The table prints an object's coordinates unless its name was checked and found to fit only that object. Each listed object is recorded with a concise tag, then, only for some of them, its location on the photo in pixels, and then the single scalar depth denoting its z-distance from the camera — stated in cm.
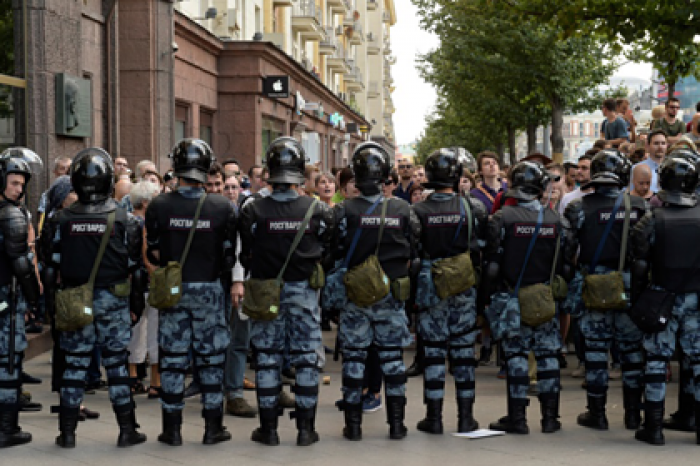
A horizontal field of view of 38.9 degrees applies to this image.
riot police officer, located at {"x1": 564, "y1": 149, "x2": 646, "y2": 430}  713
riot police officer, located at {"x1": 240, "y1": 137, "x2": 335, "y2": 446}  675
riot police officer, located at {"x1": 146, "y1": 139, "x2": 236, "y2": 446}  671
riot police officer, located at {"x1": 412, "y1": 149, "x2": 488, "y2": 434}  706
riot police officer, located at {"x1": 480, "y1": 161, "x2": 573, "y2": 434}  706
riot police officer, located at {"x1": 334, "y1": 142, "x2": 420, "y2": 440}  688
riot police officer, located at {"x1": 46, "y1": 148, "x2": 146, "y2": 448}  665
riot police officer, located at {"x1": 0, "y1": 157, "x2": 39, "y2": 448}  658
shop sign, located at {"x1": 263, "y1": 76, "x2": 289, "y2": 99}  2289
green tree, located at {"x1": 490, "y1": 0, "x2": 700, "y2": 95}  1219
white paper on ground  689
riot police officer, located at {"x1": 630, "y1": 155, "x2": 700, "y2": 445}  673
